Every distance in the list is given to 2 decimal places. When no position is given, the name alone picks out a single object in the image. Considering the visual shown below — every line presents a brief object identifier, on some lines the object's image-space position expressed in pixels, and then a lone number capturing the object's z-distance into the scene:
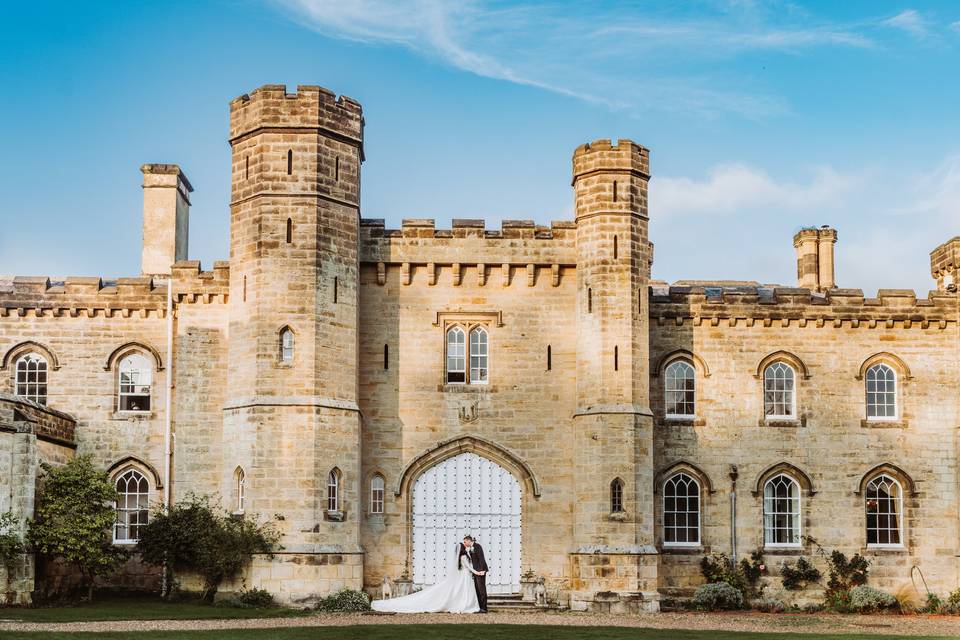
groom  24.81
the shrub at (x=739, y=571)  27.81
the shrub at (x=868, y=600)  27.47
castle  26.12
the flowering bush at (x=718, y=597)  26.98
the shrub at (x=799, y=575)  28.20
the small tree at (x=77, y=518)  24.30
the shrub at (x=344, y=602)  24.64
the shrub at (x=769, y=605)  27.27
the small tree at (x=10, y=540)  23.12
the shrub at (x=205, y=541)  25.03
